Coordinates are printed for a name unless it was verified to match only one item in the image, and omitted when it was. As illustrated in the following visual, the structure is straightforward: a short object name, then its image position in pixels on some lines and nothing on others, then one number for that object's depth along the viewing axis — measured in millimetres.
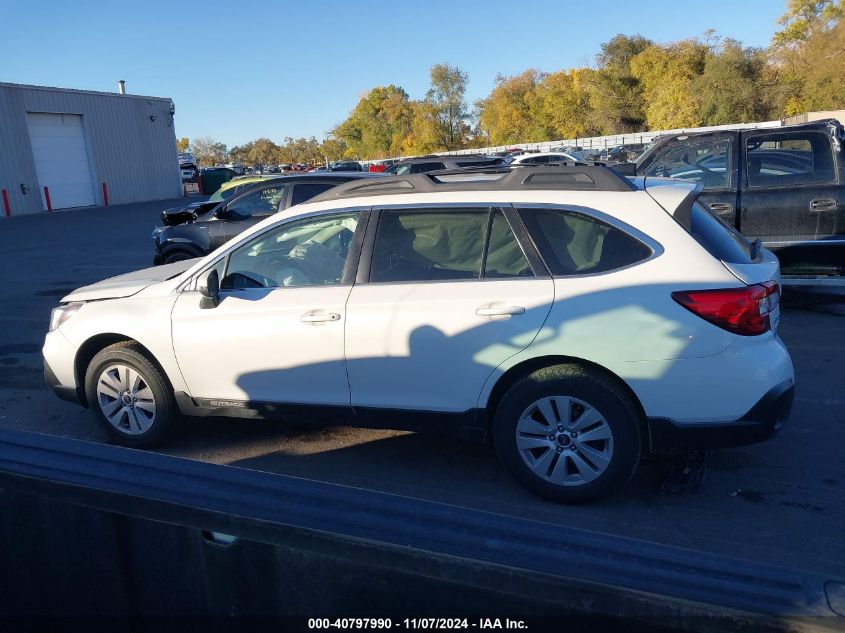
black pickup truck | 7602
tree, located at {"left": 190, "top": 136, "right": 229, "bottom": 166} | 140125
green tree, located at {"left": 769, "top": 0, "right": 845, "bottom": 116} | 54844
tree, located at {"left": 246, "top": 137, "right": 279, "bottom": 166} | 133000
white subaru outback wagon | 3701
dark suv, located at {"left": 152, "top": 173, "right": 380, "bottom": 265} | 9383
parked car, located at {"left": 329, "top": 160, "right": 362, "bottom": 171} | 35300
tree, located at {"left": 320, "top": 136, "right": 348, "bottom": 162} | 105788
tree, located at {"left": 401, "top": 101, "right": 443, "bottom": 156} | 76750
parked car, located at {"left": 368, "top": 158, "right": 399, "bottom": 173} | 35697
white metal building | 30891
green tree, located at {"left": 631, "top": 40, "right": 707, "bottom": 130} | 60188
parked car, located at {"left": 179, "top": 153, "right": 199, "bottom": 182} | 56181
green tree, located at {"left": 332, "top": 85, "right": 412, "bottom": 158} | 86938
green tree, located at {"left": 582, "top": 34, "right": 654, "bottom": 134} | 69312
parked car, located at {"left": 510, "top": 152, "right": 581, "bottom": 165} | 25688
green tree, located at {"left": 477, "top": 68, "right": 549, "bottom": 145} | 77000
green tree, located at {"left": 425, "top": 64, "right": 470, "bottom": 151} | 74875
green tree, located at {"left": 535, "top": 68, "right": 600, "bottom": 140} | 73812
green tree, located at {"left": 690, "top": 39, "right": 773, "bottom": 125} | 56812
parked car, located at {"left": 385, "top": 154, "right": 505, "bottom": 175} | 14469
